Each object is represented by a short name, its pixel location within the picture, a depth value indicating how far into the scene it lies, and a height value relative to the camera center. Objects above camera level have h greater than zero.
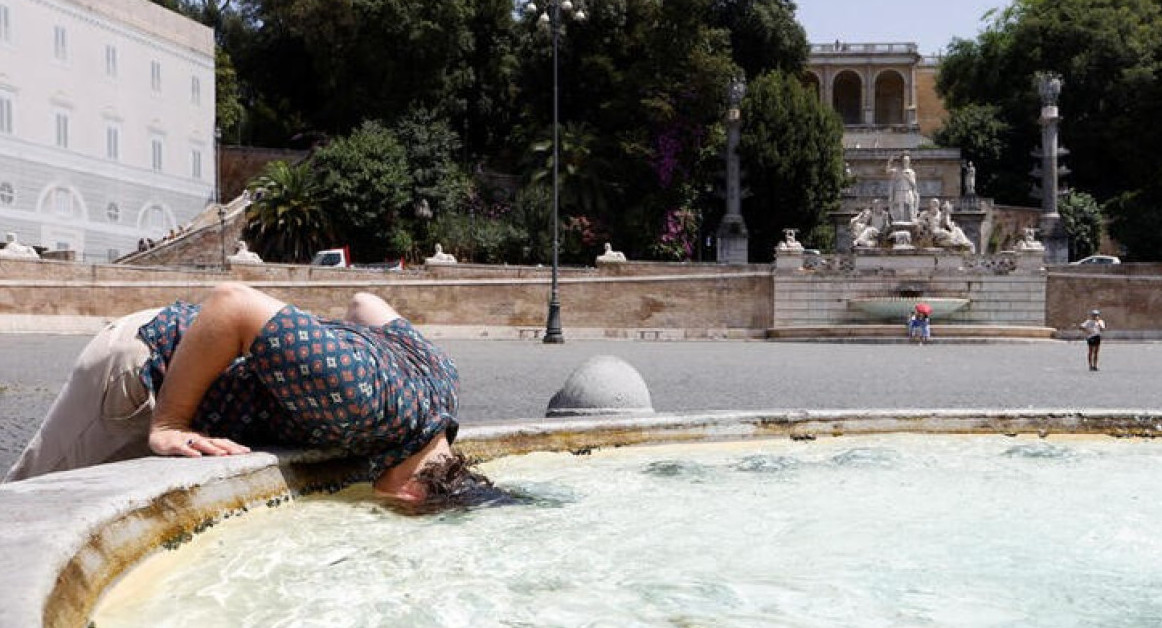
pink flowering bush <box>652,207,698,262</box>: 47.09 +1.30
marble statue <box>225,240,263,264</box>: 34.44 +0.32
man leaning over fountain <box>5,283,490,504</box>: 4.11 -0.43
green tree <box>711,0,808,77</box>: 54.06 +10.64
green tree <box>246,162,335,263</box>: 44.53 +1.86
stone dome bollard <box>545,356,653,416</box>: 6.91 -0.72
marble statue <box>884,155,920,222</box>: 33.59 +2.08
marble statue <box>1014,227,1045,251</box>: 34.19 +0.71
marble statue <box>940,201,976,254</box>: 33.50 +0.97
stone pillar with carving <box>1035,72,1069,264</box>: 46.00 +3.47
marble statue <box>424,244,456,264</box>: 36.96 +0.33
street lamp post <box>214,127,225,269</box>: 50.25 +4.27
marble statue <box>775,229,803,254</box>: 34.47 +0.65
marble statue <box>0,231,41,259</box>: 29.88 +0.41
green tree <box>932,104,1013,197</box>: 58.53 +6.26
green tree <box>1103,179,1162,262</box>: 49.25 +1.93
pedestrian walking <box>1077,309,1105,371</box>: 19.59 -1.07
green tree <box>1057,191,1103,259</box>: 51.66 +2.03
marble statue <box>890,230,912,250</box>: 33.59 +0.82
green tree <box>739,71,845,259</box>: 46.31 +4.10
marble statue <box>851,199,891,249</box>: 34.12 +1.26
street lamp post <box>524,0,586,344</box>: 27.45 -1.07
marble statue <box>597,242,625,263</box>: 36.50 +0.36
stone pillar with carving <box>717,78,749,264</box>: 45.19 +2.32
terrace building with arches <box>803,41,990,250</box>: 58.59 +11.09
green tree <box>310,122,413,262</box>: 44.34 +2.94
